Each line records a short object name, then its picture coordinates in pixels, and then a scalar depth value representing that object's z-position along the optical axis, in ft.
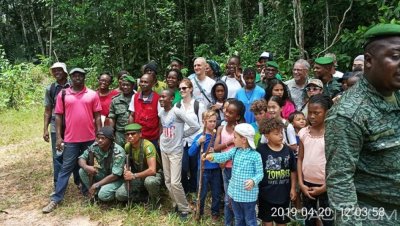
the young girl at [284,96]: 15.39
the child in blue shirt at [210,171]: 14.75
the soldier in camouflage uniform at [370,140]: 5.45
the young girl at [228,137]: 13.78
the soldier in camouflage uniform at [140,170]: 16.02
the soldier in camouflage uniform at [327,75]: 15.51
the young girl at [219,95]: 16.76
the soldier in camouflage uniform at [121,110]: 18.08
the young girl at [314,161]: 11.51
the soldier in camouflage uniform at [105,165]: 16.47
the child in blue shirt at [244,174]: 11.78
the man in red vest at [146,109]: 17.04
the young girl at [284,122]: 13.53
